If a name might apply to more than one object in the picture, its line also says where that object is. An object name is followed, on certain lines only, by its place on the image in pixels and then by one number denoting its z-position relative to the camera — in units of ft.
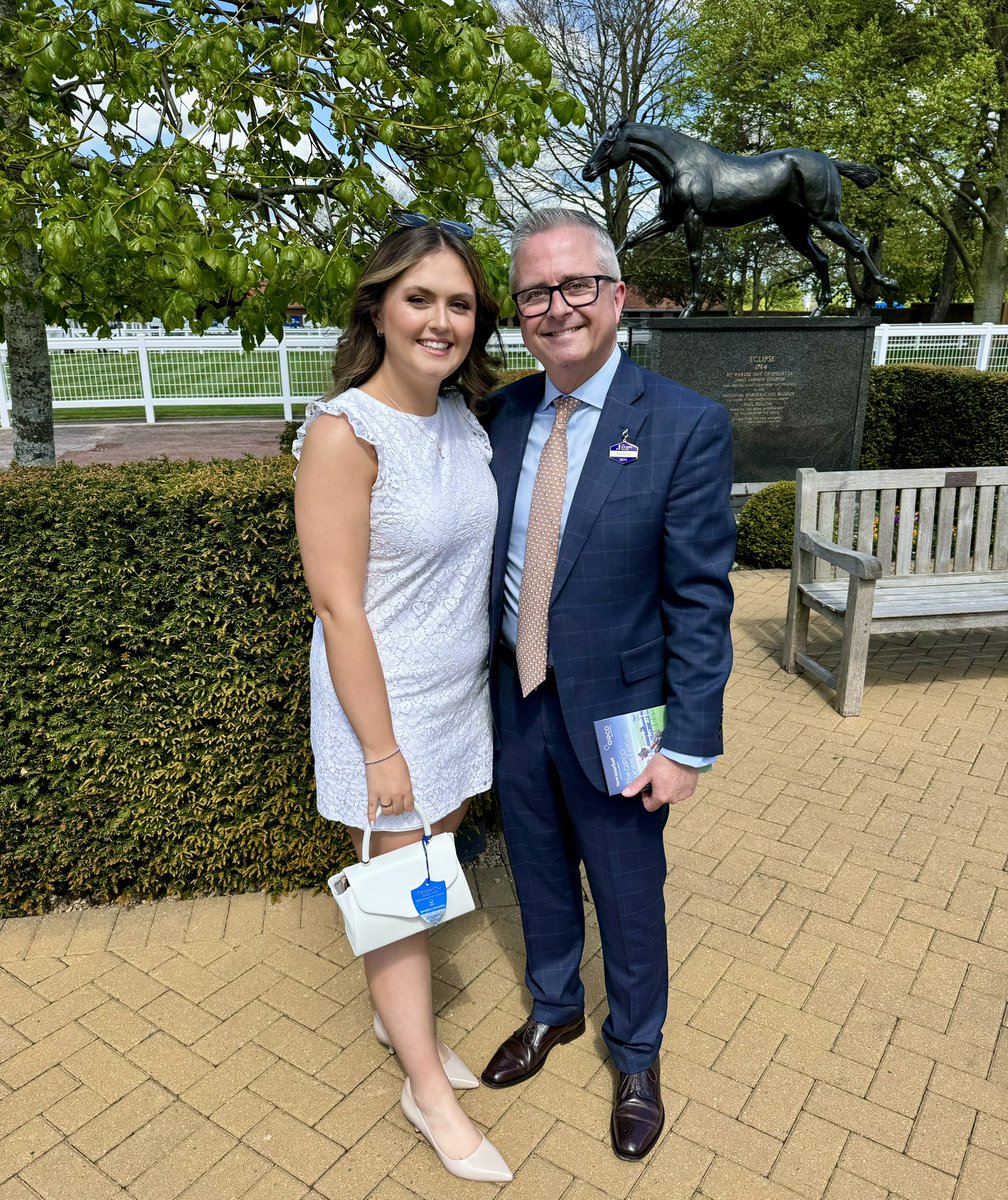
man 6.15
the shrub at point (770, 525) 23.26
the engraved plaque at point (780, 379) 25.48
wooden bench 15.02
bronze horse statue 25.48
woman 5.87
